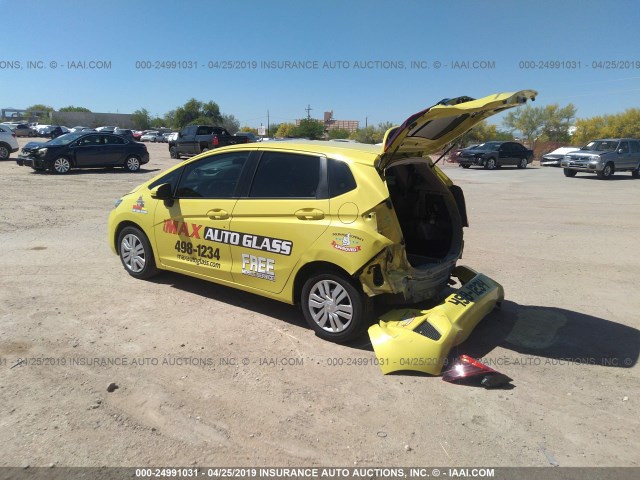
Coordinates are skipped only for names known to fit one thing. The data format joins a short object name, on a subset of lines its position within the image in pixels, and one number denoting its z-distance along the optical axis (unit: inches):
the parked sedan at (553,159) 1315.2
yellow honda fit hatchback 162.7
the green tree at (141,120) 3909.9
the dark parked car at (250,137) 1213.1
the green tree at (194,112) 3336.9
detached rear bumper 153.6
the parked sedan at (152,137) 2393.0
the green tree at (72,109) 4561.5
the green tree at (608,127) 2214.6
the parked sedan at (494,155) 1173.7
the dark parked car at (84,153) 696.4
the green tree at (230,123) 3181.6
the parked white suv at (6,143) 893.2
